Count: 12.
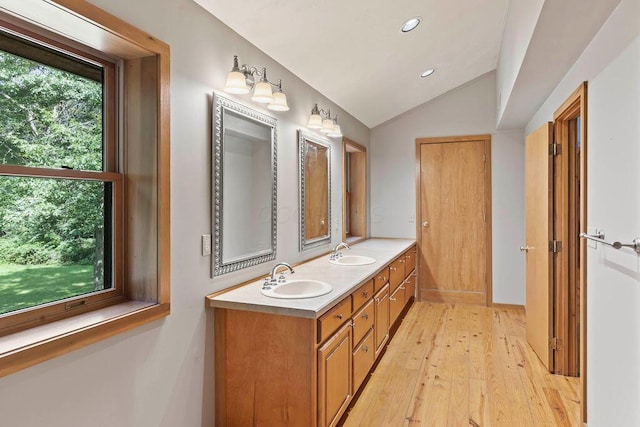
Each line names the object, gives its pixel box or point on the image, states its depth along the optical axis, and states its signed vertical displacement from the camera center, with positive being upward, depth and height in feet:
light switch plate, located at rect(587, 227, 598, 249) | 6.45 -0.39
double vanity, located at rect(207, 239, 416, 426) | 6.18 -2.30
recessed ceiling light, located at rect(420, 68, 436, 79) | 12.74 +4.46
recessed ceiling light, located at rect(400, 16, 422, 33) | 9.03 +4.33
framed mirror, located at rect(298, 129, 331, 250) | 10.18 +0.61
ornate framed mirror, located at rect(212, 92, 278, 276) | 6.82 +0.49
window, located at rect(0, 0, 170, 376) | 4.27 +0.41
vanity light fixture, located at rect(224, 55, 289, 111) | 6.69 +2.22
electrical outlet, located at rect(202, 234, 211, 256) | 6.50 -0.54
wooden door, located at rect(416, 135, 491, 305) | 15.56 -0.33
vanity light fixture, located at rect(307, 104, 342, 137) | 10.26 +2.36
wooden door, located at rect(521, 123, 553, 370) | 9.53 -0.74
